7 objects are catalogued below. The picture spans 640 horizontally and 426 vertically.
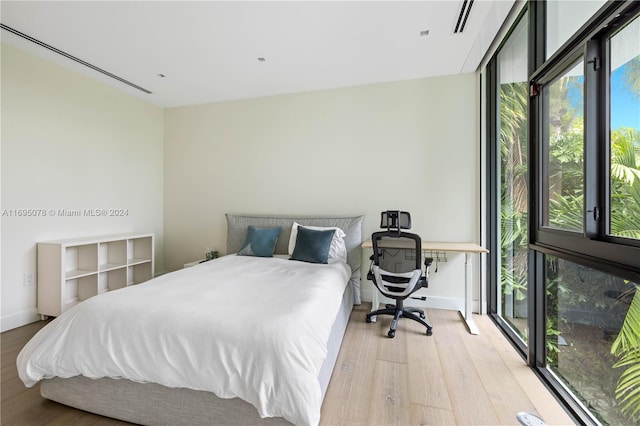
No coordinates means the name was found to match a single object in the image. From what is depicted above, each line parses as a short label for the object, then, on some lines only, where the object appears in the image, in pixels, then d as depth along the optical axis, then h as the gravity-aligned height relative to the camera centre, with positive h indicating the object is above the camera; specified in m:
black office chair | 2.46 -0.56
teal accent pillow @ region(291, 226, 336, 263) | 2.83 -0.34
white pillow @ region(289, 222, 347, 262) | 2.99 -0.36
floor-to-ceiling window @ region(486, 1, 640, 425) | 1.21 +0.05
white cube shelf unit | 2.70 -0.63
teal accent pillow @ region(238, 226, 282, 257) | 3.14 -0.34
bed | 1.24 -0.72
